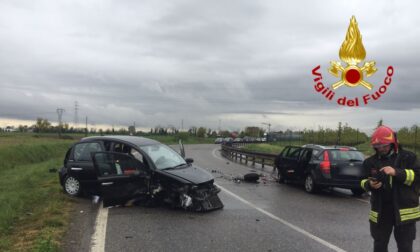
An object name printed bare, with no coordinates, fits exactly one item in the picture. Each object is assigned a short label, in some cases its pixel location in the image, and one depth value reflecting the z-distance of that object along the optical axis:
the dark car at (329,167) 11.41
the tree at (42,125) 105.54
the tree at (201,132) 119.56
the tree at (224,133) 132.75
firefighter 4.10
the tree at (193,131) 117.56
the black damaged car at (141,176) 8.71
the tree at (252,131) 129.62
